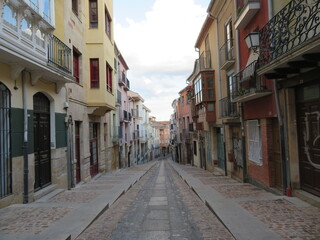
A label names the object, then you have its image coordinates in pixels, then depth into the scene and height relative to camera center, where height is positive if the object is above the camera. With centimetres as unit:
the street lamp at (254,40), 916 +282
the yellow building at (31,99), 717 +123
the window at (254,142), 1074 -33
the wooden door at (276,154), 932 -69
